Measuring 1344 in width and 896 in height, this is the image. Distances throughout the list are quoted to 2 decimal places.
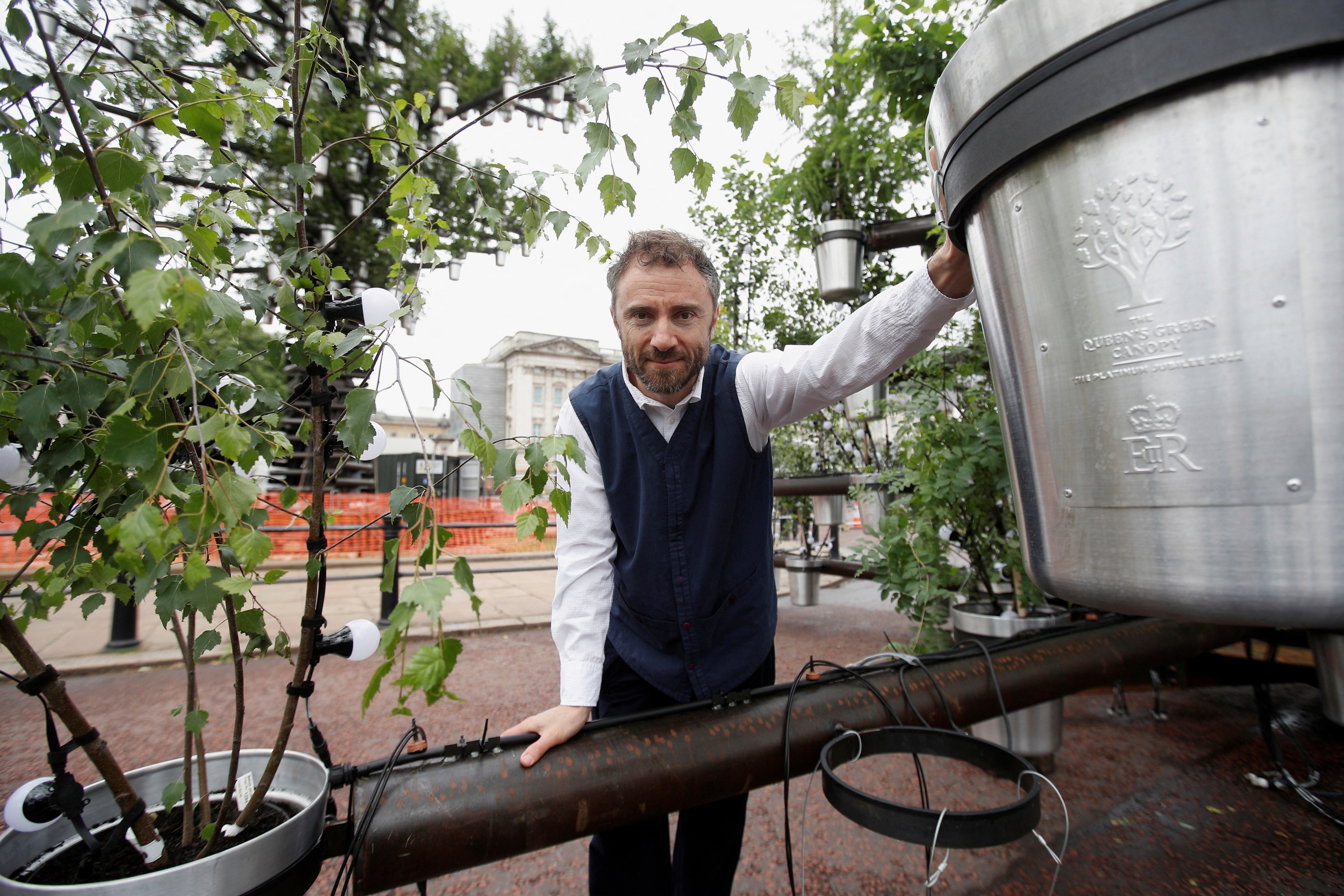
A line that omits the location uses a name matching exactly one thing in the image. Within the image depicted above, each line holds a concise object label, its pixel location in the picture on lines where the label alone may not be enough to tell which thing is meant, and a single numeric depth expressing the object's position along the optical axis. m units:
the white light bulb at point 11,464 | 1.02
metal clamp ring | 0.78
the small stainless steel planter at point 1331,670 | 2.27
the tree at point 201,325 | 0.70
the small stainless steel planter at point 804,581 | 5.52
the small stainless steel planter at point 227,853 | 0.78
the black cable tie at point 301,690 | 1.05
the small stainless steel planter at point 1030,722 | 2.38
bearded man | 1.50
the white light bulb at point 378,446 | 1.03
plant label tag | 1.13
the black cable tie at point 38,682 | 0.92
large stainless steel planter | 0.43
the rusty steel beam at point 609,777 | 0.96
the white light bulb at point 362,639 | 1.15
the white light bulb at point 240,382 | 1.06
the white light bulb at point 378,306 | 1.09
